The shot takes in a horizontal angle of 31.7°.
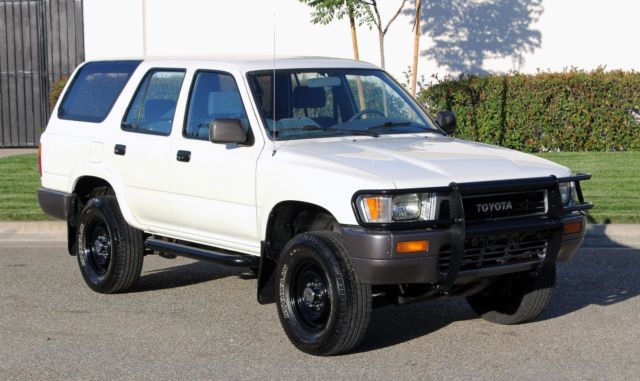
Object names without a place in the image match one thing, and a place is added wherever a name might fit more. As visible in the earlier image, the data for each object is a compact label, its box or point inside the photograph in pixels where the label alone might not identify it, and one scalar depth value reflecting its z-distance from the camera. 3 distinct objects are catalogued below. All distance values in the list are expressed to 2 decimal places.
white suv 6.63
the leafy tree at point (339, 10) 17.00
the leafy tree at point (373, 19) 17.75
